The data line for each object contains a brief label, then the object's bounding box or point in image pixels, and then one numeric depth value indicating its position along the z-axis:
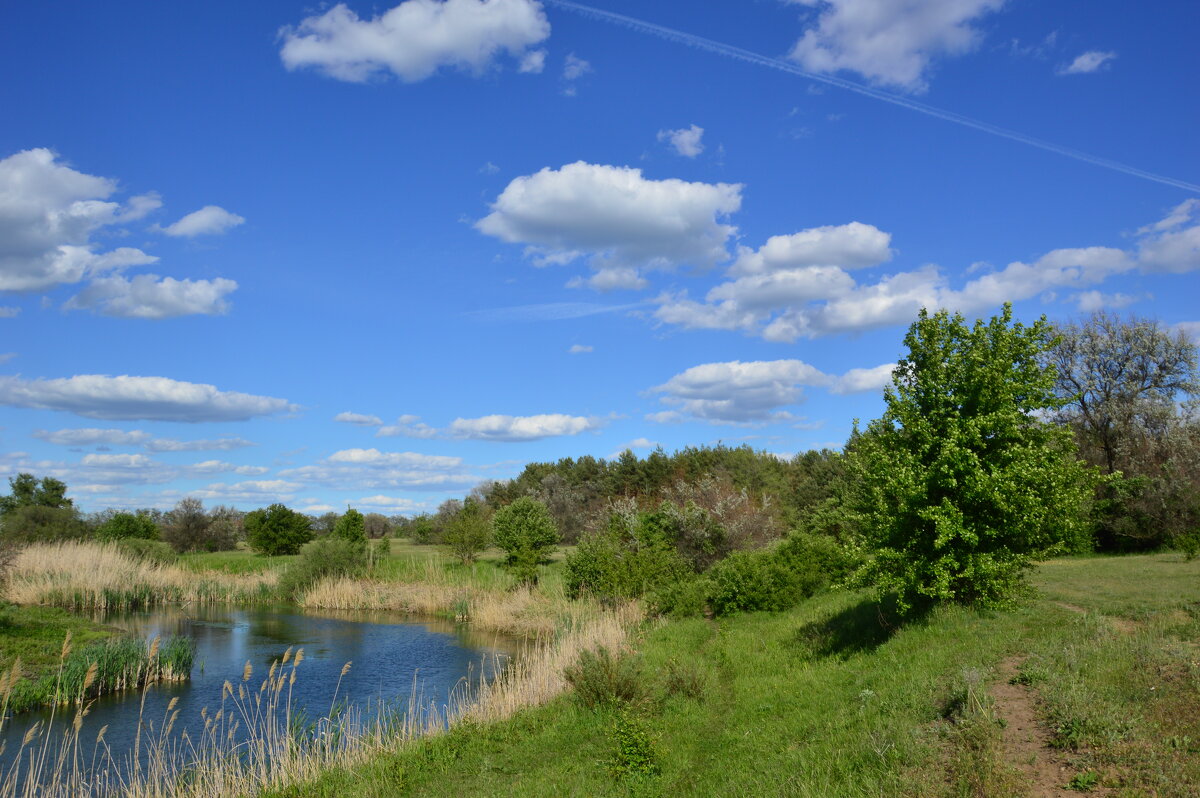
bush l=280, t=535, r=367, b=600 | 40.75
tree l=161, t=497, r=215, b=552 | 62.44
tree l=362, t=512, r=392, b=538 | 95.66
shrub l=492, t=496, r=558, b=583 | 41.38
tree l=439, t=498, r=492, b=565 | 46.66
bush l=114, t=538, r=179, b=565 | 42.41
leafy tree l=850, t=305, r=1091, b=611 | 13.95
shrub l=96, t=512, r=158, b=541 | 54.22
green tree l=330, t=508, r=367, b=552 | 49.59
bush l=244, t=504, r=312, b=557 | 56.50
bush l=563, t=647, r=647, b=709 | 14.41
